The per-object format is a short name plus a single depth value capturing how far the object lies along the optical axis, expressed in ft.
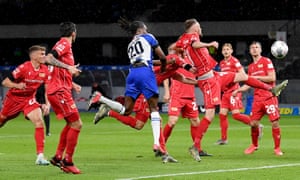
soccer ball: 76.07
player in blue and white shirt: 51.06
